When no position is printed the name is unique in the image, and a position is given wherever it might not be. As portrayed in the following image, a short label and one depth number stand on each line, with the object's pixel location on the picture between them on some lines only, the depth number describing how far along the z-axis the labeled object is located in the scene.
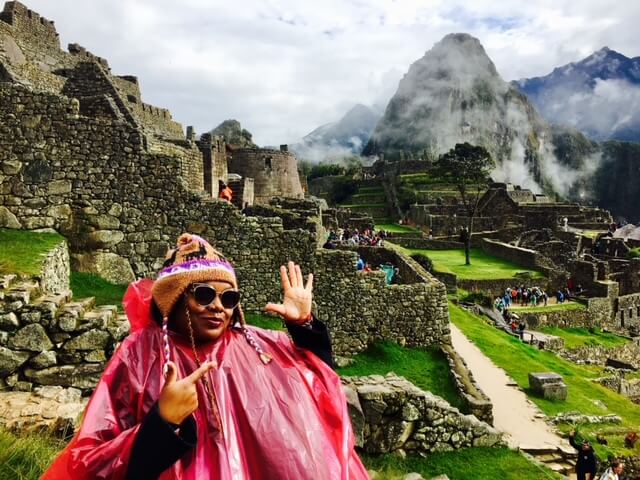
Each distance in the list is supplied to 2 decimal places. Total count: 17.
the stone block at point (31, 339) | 5.36
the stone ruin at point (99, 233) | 5.50
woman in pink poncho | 2.37
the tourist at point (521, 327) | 25.19
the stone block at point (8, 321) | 5.32
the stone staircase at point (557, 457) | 9.62
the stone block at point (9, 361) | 5.30
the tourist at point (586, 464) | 8.94
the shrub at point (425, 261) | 32.72
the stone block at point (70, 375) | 5.45
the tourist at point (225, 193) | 13.75
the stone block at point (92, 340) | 5.60
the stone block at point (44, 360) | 5.43
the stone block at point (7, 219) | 7.84
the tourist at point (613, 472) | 8.61
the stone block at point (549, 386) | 13.39
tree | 44.88
